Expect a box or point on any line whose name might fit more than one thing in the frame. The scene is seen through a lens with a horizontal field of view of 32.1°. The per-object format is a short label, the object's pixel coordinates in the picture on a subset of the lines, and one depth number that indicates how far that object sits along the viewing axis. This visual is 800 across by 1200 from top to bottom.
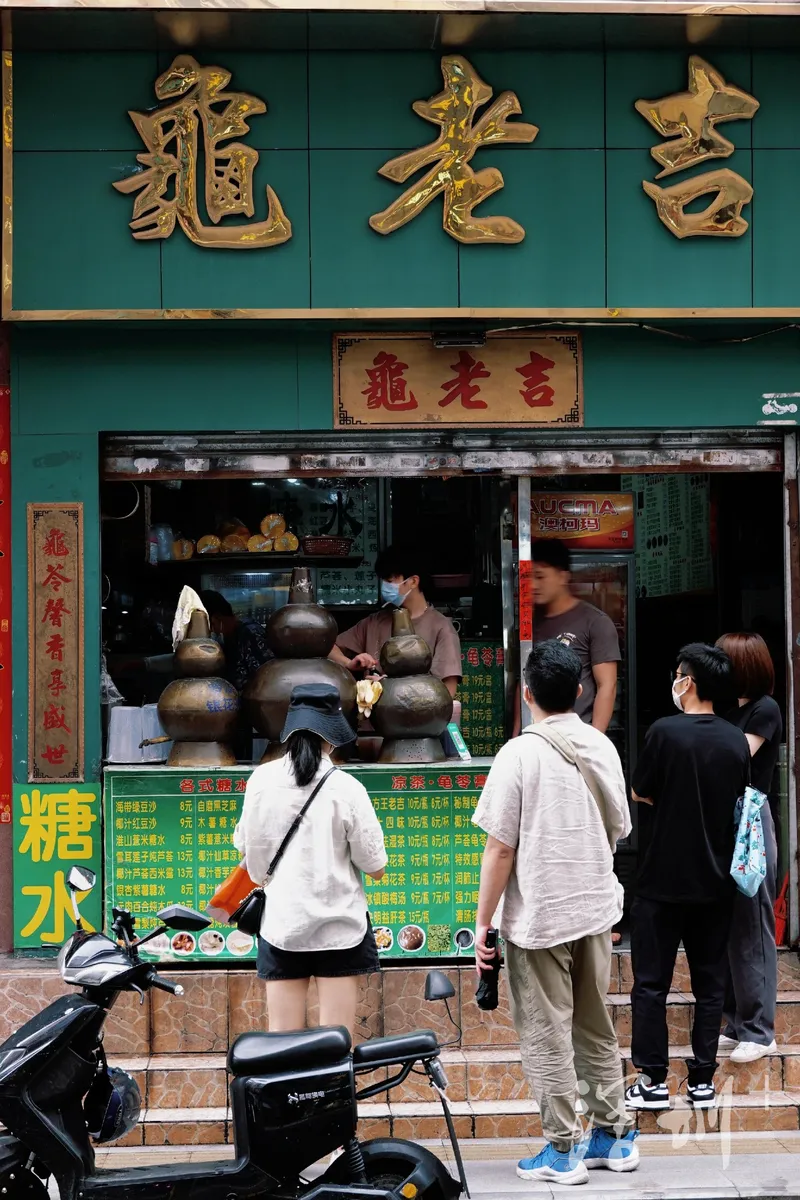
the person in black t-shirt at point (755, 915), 6.54
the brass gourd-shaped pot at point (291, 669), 7.13
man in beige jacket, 5.46
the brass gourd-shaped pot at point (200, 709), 7.17
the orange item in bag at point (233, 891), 6.38
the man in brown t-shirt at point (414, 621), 8.05
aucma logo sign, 8.72
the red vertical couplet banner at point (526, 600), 7.84
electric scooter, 4.64
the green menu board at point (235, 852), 7.08
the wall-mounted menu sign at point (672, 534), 9.90
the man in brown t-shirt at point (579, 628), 7.71
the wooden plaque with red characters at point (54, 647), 7.23
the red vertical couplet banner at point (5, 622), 7.28
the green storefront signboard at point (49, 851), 7.20
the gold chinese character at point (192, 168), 7.33
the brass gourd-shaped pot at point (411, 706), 7.21
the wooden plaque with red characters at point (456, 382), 7.48
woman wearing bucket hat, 5.46
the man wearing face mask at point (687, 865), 6.20
